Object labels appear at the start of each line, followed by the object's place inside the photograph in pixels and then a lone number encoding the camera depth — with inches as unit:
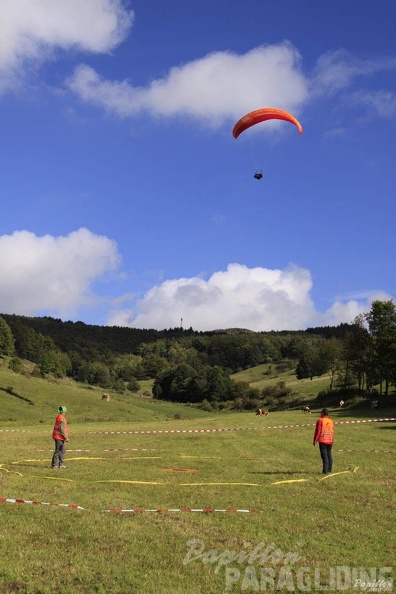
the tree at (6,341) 6414.9
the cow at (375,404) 2424.6
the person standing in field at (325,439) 746.2
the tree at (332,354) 3854.1
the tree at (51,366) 5498.5
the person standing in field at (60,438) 800.9
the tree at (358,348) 3106.5
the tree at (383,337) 2736.2
